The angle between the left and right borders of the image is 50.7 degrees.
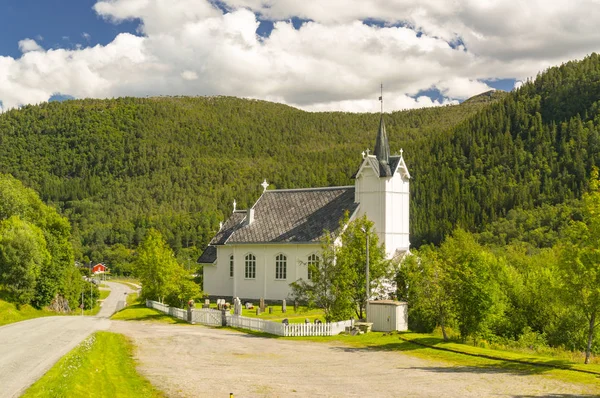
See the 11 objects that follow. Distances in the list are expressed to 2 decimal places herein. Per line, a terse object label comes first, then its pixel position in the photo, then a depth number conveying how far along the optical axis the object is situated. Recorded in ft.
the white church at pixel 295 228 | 167.94
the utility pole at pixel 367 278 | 114.19
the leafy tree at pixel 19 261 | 178.40
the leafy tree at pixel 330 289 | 115.44
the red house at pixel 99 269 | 539.29
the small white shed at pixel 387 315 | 108.88
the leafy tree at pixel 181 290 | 155.43
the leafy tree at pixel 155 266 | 163.84
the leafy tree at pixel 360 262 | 118.01
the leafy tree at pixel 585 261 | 74.54
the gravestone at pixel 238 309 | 133.22
